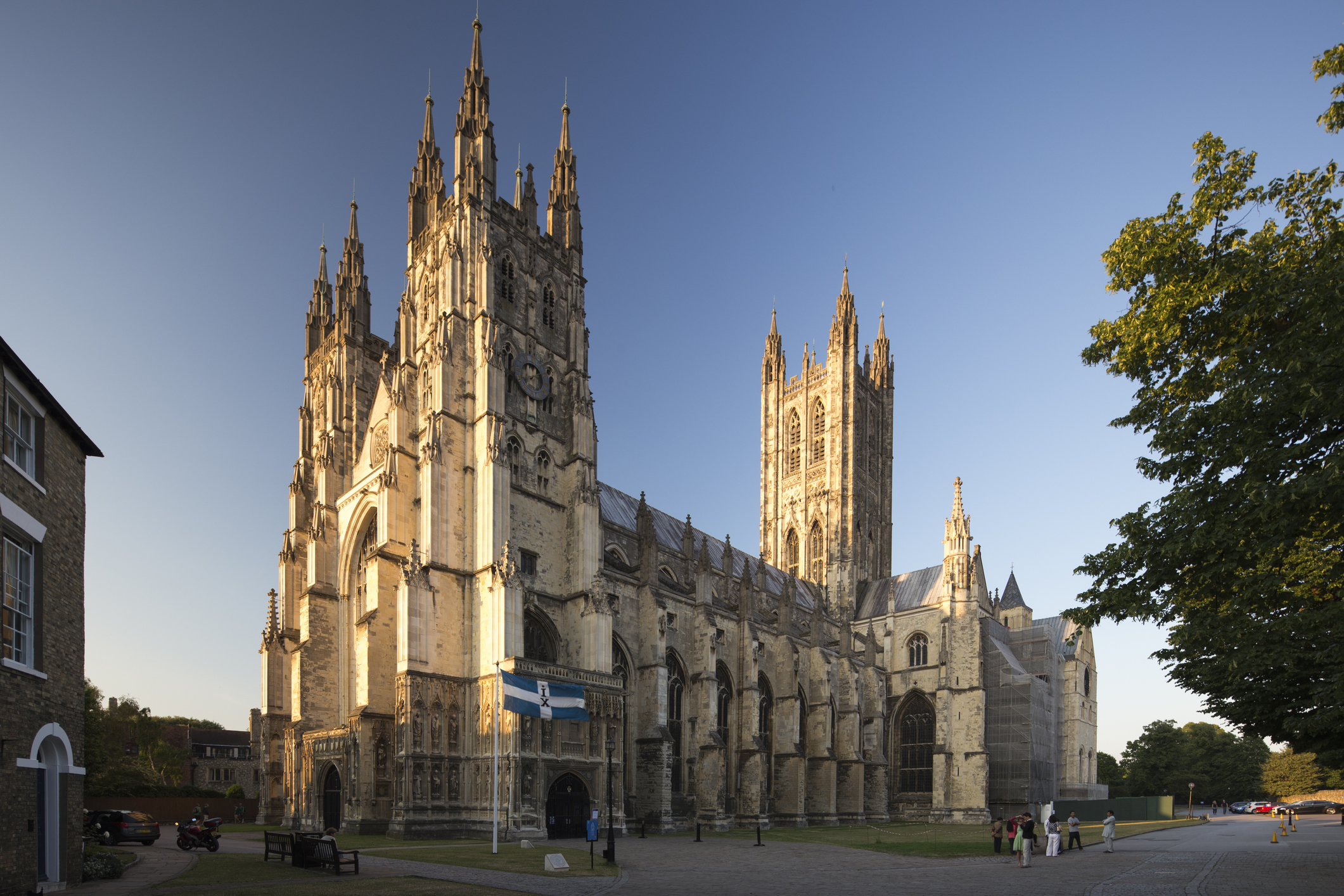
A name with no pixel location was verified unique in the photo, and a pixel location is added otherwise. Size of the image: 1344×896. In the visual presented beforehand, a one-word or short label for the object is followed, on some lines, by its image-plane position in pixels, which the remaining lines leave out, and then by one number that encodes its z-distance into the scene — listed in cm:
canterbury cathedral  3484
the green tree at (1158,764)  9131
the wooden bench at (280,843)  2173
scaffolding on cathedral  5878
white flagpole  2711
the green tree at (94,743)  4797
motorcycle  2616
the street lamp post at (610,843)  2305
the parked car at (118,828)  2842
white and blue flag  3033
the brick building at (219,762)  7250
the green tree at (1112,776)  9606
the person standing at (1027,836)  2347
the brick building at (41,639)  1367
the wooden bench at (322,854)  1941
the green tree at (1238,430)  1333
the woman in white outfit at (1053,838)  2694
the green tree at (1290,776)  8788
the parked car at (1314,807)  7025
